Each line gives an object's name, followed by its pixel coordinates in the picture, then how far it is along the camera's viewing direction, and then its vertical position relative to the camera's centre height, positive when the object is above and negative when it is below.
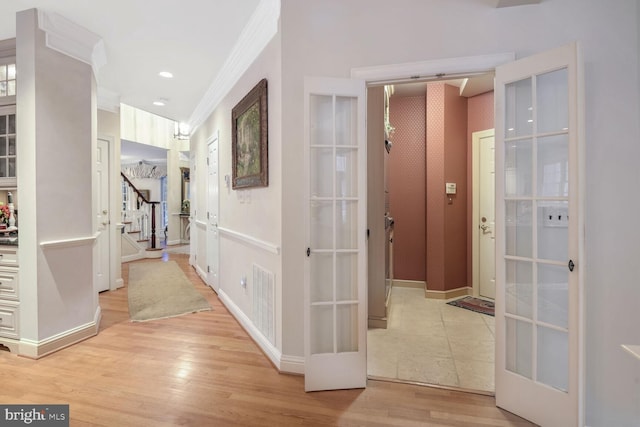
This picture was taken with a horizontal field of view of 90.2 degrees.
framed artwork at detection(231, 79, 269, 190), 2.74 +0.65
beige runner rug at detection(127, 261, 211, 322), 3.83 -1.23
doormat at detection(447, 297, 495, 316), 3.88 -1.25
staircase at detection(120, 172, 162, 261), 7.16 -0.47
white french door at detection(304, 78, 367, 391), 2.21 -0.21
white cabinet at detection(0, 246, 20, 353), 2.78 -0.80
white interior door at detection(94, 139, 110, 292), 4.48 -0.01
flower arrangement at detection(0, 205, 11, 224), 3.32 -0.07
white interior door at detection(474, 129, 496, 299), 4.32 -0.12
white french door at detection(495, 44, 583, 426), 1.74 -0.19
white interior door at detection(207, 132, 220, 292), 4.43 -0.13
